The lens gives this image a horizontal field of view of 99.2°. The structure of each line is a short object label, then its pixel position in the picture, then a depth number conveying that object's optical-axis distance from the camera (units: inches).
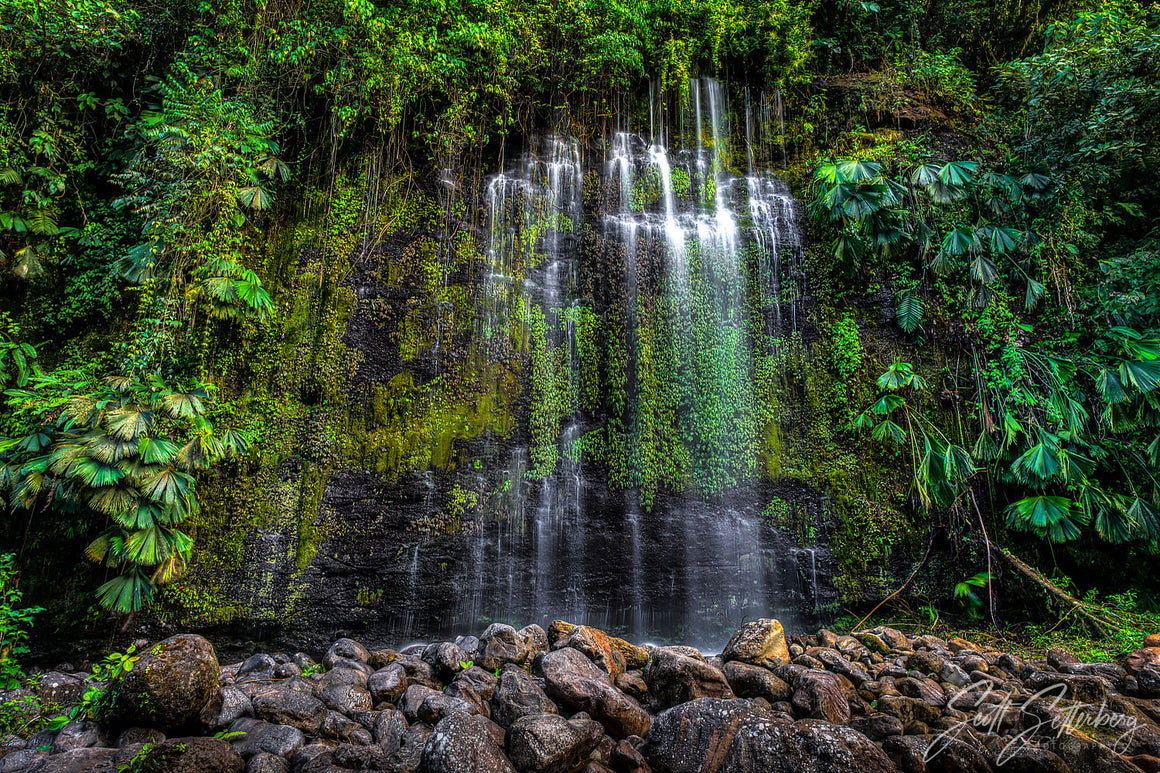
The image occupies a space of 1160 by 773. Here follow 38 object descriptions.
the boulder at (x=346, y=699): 147.7
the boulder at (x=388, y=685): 159.0
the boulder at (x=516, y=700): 132.3
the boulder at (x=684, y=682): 145.5
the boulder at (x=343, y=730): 130.7
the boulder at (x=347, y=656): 185.8
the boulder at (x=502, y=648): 175.0
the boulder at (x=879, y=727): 118.4
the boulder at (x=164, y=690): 122.3
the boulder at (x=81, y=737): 122.1
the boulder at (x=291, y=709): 136.2
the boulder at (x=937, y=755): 106.3
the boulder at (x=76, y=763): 106.5
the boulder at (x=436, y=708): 137.6
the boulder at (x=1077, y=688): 138.9
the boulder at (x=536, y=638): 183.0
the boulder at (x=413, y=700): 142.7
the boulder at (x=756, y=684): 145.9
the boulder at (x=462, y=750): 103.3
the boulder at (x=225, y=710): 131.9
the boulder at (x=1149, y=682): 150.4
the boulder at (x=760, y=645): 172.4
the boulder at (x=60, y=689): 168.2
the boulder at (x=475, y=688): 147.0
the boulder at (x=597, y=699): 130.7
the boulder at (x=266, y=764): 109.3
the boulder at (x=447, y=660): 169.9
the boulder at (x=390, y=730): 130.8
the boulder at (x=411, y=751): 114.3
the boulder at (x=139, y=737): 119.4
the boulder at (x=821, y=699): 132.2
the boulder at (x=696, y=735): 108.4
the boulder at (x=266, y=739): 123.3
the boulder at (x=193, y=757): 100.8
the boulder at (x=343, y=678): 164.2
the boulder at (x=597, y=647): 165.3
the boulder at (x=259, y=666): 192.1
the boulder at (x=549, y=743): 108.3
